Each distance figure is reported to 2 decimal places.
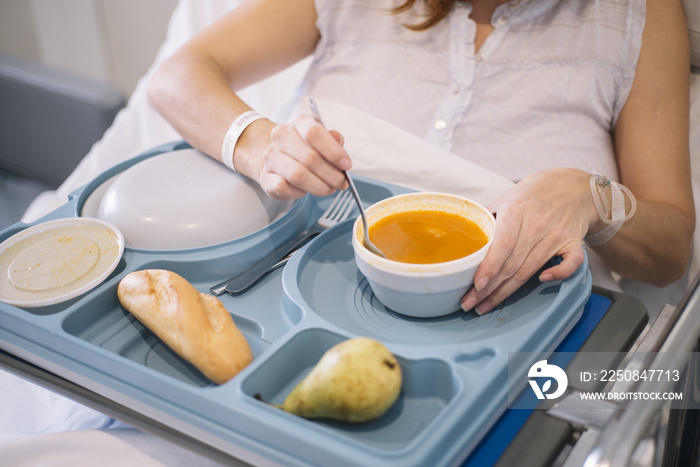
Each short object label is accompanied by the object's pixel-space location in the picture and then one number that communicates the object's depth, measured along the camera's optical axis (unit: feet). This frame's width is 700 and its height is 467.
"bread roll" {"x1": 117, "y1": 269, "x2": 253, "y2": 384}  2.30
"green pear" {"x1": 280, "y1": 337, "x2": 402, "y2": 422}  2.05
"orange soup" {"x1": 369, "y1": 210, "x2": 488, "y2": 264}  2.60
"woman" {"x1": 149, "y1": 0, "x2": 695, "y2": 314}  3.58
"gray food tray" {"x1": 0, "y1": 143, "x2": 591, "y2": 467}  2.04
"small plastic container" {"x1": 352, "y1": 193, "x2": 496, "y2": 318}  2.40
